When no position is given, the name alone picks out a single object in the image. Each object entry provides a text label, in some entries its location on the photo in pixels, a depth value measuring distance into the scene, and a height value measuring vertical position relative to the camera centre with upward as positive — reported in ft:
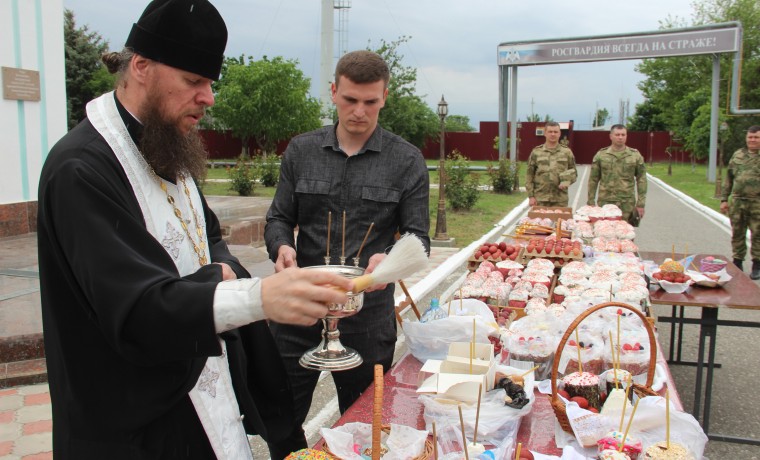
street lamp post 41.86 -3.88
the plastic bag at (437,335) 10.11 -2.73
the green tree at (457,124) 196.09 +12.88
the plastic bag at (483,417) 7.47 -3.04
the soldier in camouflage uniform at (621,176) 33.32 -0.62
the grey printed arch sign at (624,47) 76.28 +14.59
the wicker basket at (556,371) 7.55 -2.73
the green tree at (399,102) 80.07 +8.36
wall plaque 28.55 +3.49
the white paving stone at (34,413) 13.69 -5.52
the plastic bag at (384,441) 6.59 -2.96
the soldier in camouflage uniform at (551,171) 35.81 -0.42
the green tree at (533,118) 238.23 +17.36
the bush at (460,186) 58.08 -2.11
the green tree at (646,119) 192.11 +14.10
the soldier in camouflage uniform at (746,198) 31.71 -1.69
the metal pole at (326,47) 81.92 +15.09
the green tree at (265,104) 152.56 +13.95
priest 4.58 -0.90
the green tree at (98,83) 110.93 +13.72
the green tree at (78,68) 113.70 +16.94
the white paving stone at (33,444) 12.38 -5.60
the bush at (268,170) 71.62 -0.91
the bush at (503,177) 77.51 -1.66
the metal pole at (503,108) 87.61 +7.79
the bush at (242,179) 62.64 -1.69
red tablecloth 7.61 -3.18
